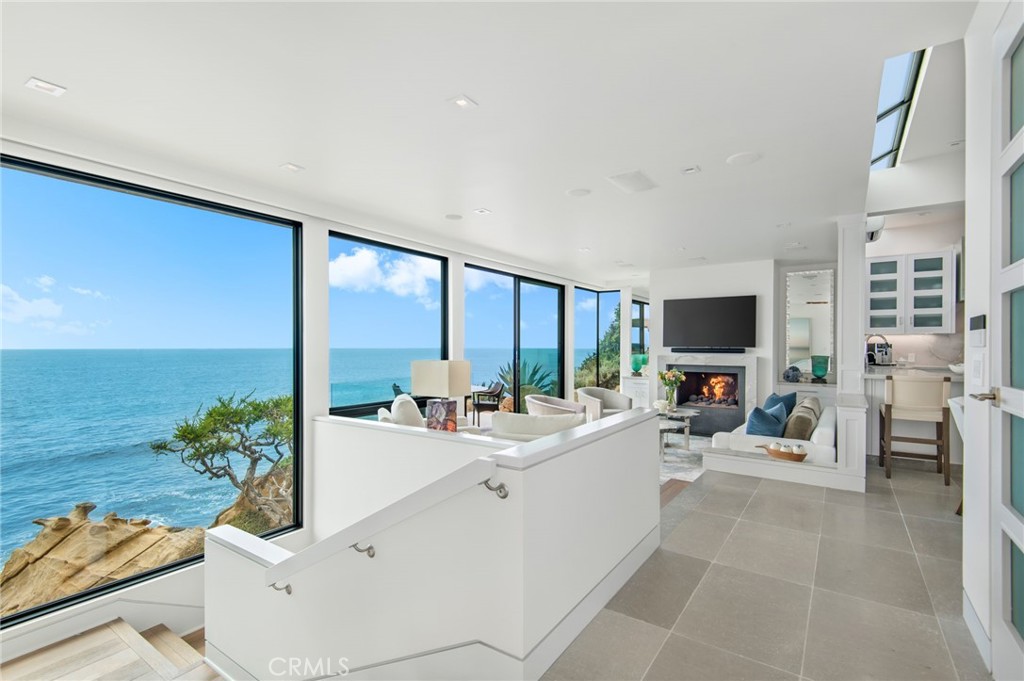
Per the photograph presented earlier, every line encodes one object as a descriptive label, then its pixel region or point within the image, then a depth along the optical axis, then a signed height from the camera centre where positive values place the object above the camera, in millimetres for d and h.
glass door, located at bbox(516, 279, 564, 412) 8156 -60
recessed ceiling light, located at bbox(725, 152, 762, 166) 3035 +1189
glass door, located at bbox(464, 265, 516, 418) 7609 +184
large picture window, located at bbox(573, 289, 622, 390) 9852 -106
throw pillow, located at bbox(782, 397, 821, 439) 4605 -828
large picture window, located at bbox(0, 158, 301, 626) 2891 -354
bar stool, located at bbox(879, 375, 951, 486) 4328 -611
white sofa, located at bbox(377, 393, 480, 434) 3711 -599
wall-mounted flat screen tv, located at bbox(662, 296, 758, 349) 7012 +265
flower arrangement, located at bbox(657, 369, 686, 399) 6176 -527
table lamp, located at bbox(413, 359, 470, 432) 3542 -367
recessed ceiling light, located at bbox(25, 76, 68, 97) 2175 +1173
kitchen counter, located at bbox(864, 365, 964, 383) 5055 -346
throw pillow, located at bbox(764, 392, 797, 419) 5876 -760
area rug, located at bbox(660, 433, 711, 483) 4834 -1395
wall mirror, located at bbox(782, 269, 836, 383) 6797 +217
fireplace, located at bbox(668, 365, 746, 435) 7133 -877
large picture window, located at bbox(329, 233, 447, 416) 5672 +309
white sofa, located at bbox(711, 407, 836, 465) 4328 -980
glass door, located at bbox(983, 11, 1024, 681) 1514 -90
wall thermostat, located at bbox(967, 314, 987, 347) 1769 +37
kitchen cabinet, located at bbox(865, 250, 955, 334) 5332 +553
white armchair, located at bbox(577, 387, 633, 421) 5984 -829
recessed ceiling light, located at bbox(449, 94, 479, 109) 2338 +1190
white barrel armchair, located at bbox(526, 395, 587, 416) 5203 -750
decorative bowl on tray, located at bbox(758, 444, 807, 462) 4355 -1058
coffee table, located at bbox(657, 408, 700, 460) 5488 -1008
